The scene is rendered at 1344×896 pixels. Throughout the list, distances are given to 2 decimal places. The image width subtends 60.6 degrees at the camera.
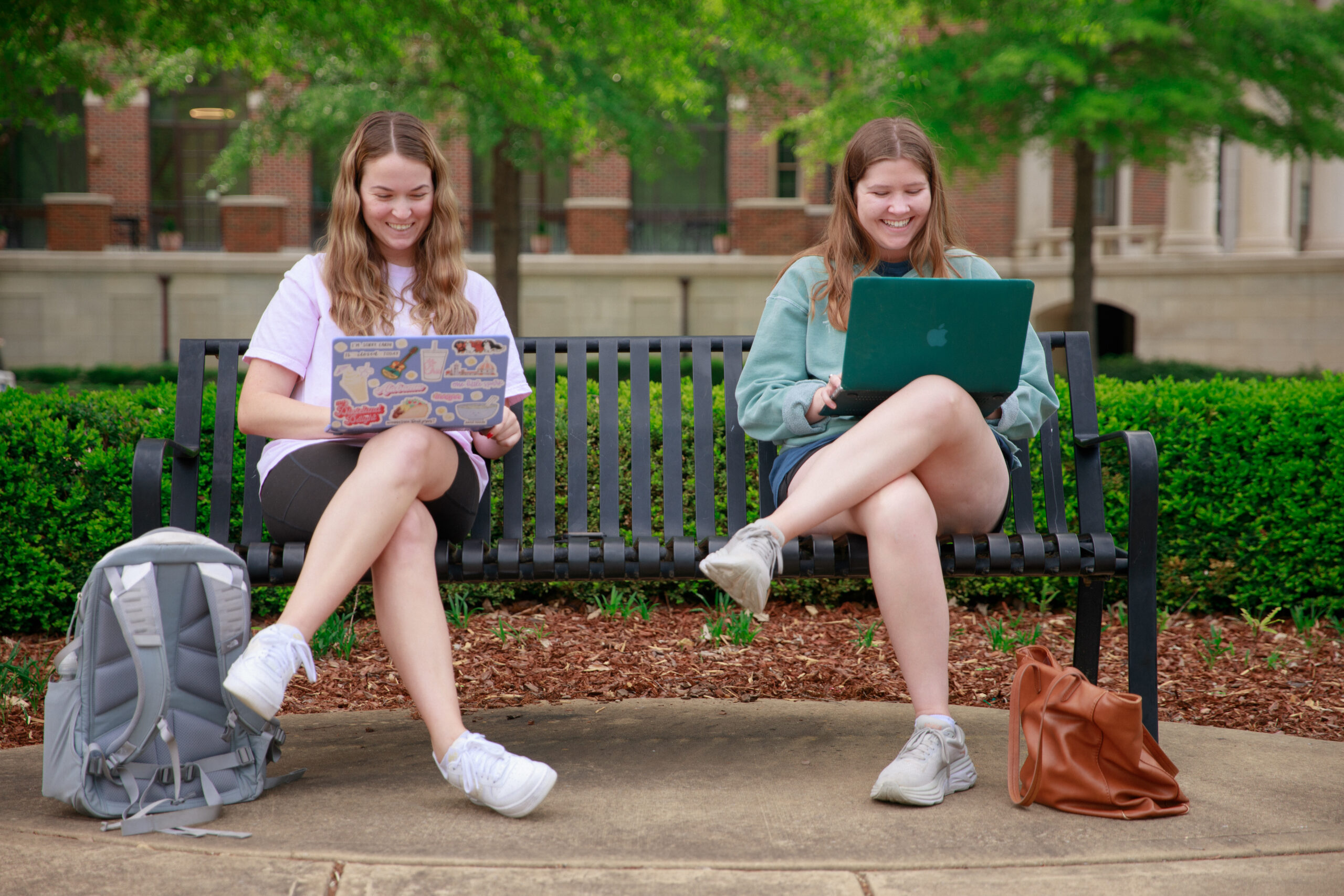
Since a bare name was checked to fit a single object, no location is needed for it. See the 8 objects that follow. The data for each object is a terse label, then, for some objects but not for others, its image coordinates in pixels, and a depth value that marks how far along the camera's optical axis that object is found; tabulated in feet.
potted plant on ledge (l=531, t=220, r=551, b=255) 68.03
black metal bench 8.96
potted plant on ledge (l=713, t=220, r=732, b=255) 68.69
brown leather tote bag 7.80
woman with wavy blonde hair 7.73
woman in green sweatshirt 8.26
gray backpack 7.54
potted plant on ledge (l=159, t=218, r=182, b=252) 67.77
